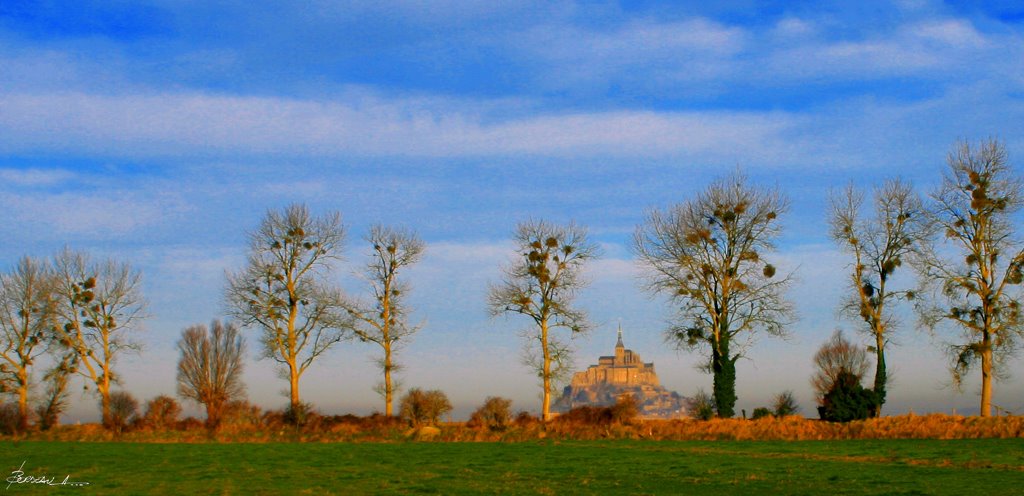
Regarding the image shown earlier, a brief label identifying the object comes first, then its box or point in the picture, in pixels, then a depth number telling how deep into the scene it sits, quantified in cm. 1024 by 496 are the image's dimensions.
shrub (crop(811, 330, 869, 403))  7931
